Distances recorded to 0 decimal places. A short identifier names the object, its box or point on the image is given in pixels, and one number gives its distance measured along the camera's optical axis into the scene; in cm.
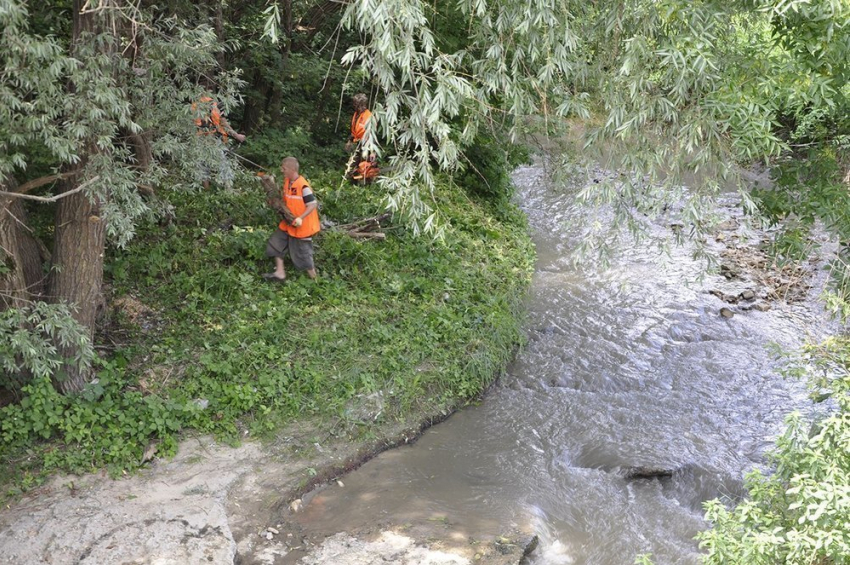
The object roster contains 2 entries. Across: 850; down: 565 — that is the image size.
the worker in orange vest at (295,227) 919
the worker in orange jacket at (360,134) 1132
